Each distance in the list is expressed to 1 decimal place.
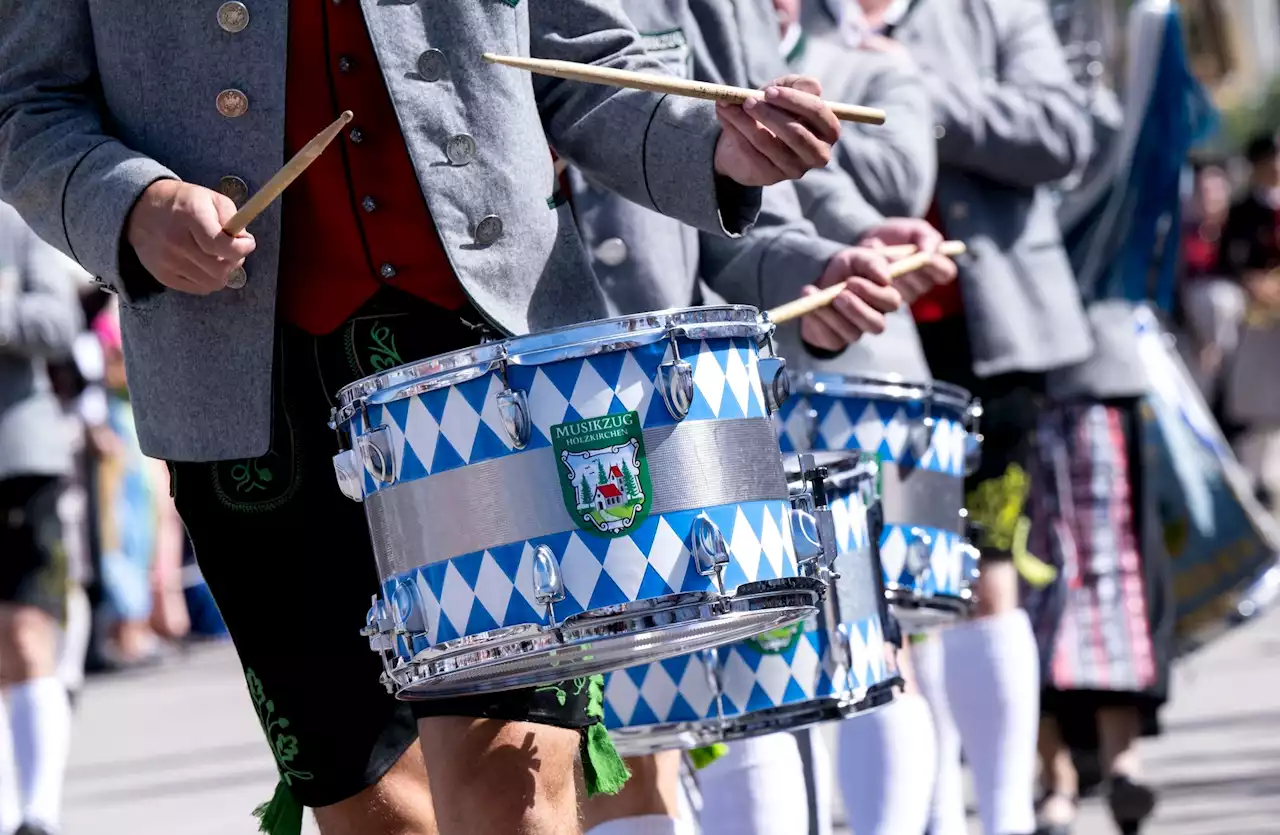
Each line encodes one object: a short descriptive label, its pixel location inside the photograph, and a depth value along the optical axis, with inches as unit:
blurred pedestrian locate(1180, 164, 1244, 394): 1117.6
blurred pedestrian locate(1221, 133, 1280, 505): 989.1
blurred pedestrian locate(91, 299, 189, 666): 974.8
